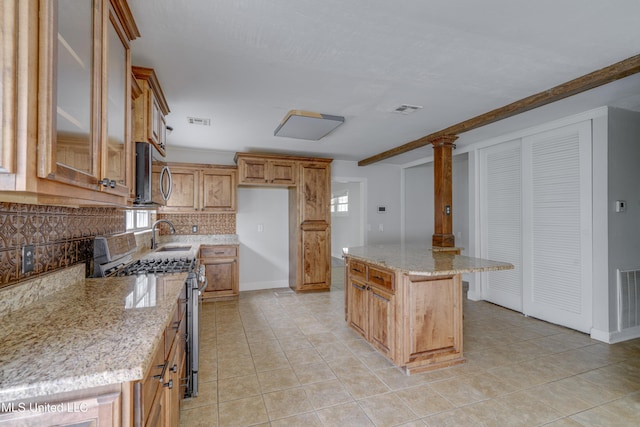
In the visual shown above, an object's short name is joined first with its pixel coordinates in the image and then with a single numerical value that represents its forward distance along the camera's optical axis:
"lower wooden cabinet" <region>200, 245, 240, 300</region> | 4.36
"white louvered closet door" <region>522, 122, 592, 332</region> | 3.18
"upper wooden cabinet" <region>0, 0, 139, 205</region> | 0.76
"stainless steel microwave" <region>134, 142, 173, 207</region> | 1.96
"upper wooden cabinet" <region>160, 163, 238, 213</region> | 4.37
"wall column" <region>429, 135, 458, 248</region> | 3.80
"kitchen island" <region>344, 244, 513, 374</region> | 2.38
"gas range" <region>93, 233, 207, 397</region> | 1.94
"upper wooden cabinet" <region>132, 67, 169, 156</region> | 2.08
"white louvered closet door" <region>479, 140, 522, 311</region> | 3.93
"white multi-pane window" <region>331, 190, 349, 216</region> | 8.26
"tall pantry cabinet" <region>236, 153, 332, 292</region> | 4.72
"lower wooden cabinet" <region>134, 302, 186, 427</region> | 0.89
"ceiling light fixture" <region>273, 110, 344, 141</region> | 3.07
